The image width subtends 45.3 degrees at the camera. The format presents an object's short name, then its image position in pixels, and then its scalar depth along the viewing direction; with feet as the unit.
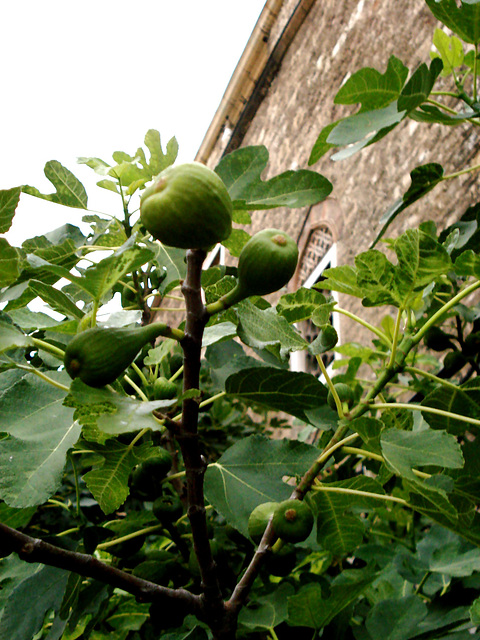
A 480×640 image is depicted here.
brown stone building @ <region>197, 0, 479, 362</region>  12.64
